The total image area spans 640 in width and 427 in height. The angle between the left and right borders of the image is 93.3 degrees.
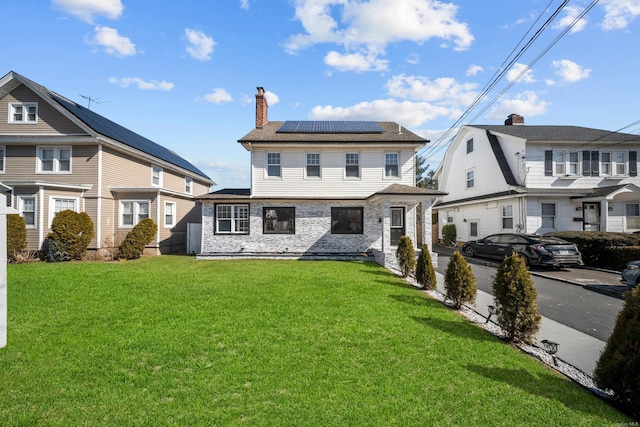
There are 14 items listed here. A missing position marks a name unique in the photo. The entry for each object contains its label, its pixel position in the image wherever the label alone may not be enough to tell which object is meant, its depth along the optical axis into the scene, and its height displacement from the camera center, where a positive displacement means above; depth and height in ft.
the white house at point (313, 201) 51.93 +3.61
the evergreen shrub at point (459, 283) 23.58 -4.85
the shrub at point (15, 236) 43.43 -2.05
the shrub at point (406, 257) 34.99 -4.15
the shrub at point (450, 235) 80.55 -3.52
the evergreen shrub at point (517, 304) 17.54 -4.90
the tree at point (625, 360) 11.21 -5.36
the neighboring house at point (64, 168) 48.65 +9.50
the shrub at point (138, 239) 49.06 -2.81
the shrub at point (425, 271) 29.34 -4.89
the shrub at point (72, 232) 45.39 -1.53
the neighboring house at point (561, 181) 55.72 +8.03
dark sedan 41.91 -4.06
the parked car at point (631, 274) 29.35 -5.23
